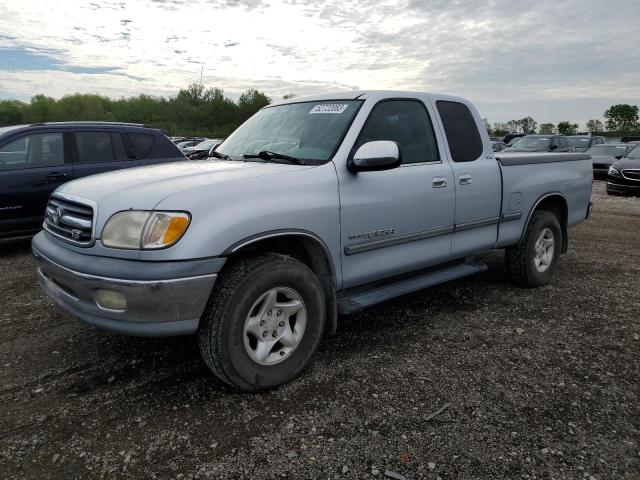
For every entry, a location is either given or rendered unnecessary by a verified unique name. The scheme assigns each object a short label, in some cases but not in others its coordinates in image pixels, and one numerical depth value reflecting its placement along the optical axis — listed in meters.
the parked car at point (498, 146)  20.38
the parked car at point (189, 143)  23.09
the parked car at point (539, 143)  17.27
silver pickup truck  2.56
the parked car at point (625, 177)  13.48
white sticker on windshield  3.63
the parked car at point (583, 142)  19.89
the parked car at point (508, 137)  32.92
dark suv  6.28
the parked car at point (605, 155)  18.05
